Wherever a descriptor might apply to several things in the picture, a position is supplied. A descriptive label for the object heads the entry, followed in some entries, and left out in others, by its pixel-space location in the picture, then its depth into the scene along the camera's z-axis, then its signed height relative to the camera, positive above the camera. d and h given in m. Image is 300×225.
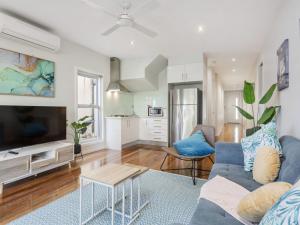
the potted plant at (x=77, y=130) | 3.86 -0.41
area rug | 1.82 -1.09
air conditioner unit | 2.66 +1.26
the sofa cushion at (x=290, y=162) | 1.21 -0.37
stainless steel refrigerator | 4.79 +0.00
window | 4.52 +0.31
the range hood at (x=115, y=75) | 5.16 +1.08
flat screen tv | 2.68 -0.22
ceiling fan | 2.42 +1.25
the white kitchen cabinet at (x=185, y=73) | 4.75 +1.04
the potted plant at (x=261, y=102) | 2.50 +0.13
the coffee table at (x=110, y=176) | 1.64 -0.62
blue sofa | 1.10 -0.64
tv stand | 2.47 -0.76
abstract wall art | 2.88 +0.65
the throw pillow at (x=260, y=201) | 0.93 -0.48
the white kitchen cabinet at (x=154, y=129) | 5.50 -0.56
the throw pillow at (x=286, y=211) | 0.59 -0.35
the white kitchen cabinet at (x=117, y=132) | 4.99 -0.57
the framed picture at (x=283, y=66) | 2.18 +0.57
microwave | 5.70 -0.02
